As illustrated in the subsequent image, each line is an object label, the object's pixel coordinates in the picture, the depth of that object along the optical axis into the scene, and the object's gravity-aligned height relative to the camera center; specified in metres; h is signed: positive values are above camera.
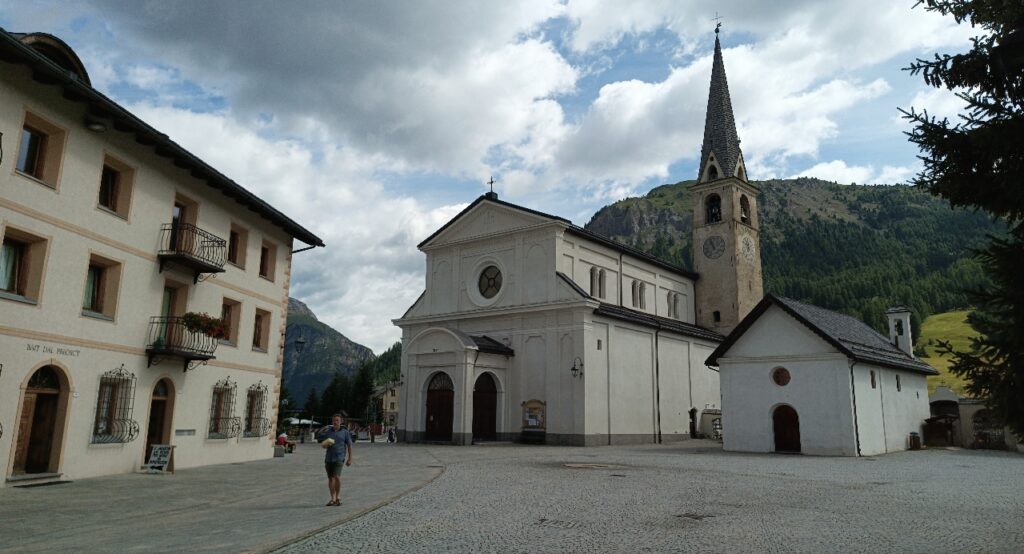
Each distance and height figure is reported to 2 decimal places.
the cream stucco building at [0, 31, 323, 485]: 14.26 +2.97
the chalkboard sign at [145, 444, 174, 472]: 17.50 -1.45
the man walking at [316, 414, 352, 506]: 12.14 -0.82
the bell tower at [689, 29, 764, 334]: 48.09 +12.87
